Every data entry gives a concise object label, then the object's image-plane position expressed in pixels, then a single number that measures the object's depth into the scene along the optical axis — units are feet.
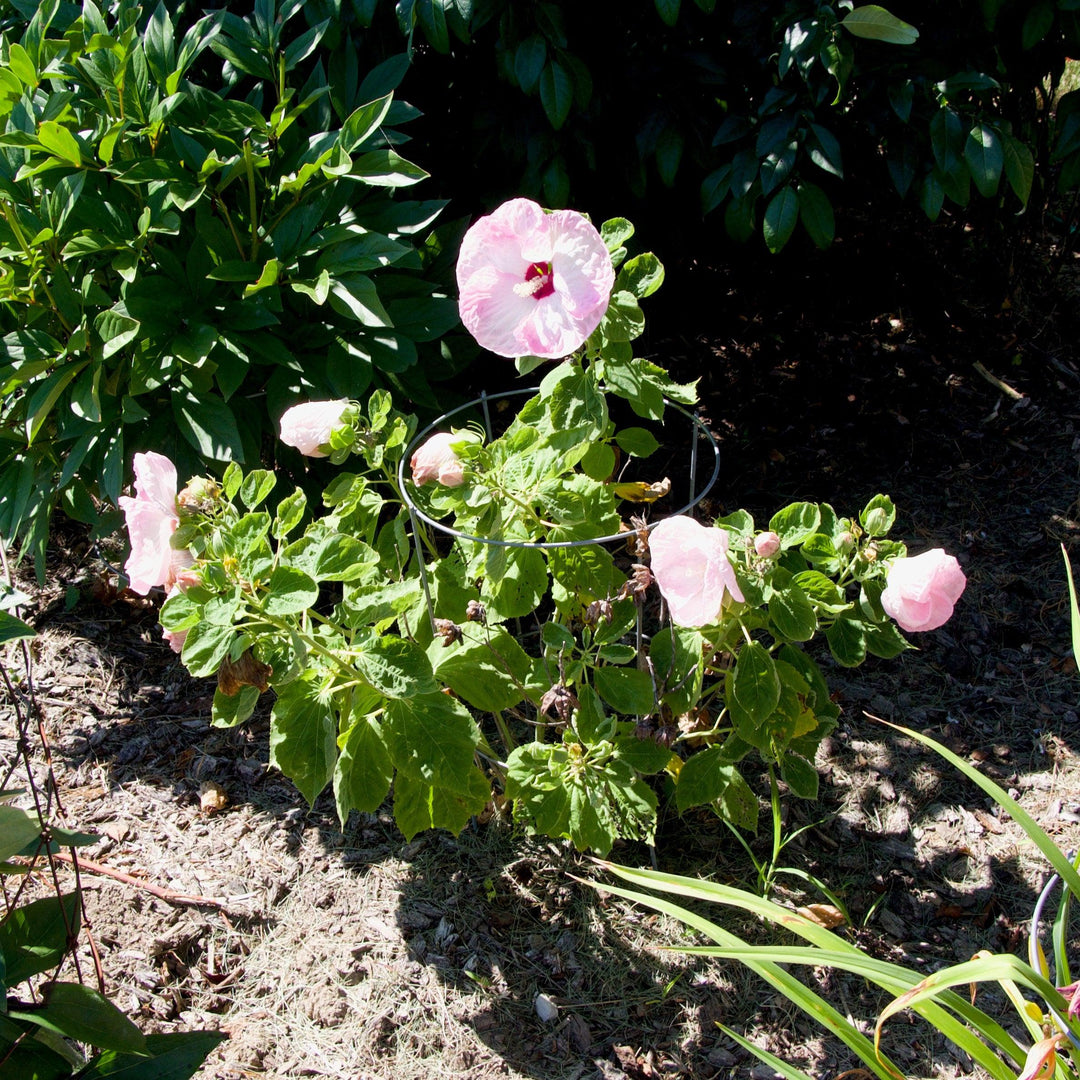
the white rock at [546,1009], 5.57
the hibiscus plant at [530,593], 4.41
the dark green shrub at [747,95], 7.01
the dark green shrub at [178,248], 6.41
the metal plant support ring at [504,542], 4.70
